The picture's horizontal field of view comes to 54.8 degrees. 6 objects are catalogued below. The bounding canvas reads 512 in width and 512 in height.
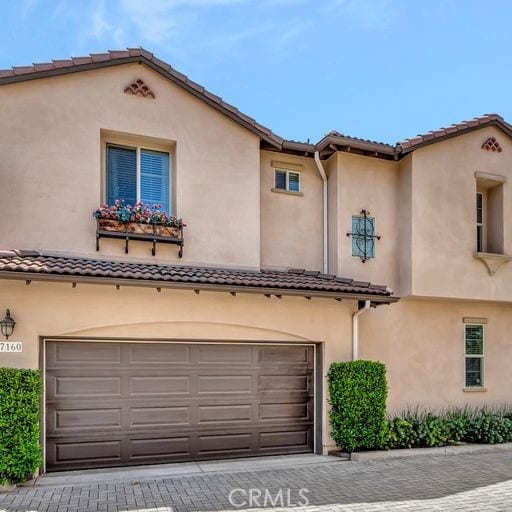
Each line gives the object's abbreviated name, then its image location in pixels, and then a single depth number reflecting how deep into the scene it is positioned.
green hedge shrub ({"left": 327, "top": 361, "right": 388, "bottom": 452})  9.51
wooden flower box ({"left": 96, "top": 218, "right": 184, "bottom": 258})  9.23
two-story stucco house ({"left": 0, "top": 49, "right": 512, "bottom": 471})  8.55
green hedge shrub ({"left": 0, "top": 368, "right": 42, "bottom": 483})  7.34
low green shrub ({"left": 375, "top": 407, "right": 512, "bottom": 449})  10.25
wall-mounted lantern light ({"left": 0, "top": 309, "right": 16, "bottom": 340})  7.85
